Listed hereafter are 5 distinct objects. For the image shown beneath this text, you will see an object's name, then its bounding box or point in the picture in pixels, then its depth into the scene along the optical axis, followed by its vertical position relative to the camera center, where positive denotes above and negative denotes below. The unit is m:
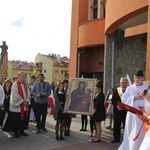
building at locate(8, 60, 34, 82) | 79.62 +3.25
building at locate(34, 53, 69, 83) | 70.50 +3.22
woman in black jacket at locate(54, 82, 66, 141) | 6.94 -1.01
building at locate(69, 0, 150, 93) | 9.94 +2.12
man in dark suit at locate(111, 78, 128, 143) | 6.89 -0.94
